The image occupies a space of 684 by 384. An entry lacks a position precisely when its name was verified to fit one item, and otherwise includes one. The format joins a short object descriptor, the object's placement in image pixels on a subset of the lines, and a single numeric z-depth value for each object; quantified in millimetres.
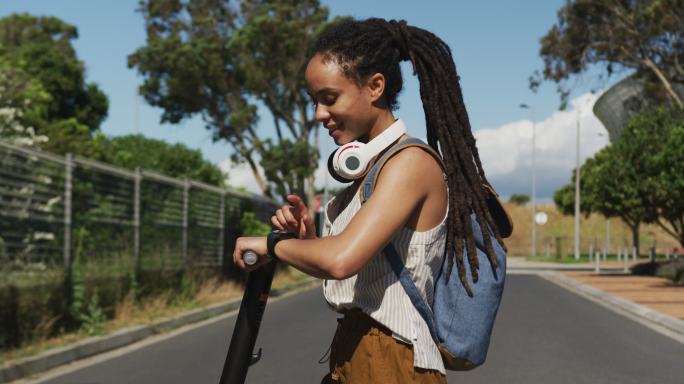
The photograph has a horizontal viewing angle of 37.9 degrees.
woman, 2109
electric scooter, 2150
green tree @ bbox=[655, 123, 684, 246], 24703
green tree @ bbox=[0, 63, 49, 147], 19094
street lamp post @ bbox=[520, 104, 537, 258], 56625
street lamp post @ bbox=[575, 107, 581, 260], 49219
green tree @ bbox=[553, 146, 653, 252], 28938
